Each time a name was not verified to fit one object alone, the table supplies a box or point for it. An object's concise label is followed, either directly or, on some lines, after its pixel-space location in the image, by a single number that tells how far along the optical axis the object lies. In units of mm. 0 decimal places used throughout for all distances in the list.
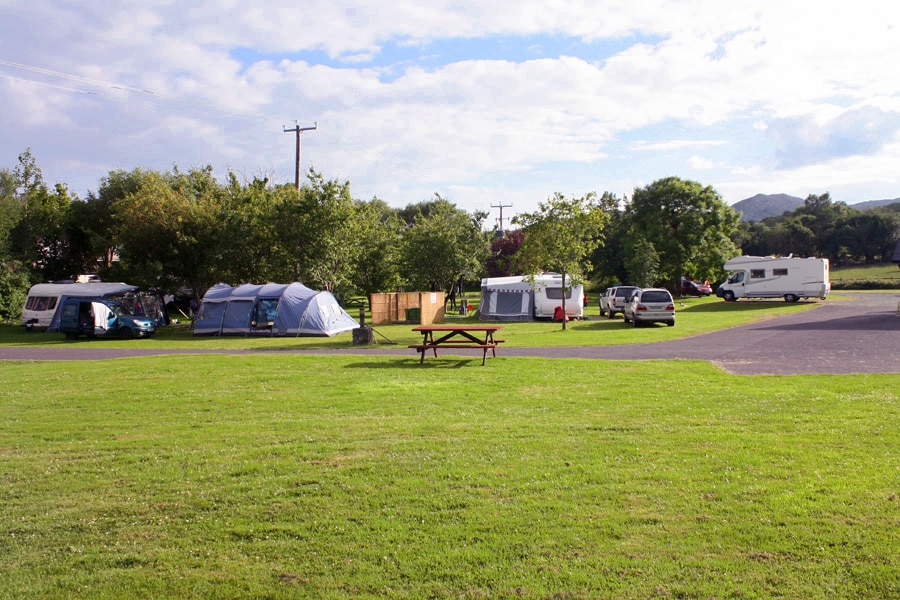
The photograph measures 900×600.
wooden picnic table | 16188
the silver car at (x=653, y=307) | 29641
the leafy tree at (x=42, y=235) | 41750
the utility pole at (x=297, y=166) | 36406
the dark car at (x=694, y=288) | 57969
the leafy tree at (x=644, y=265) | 51594
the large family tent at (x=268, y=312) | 29234
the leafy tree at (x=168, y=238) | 33281
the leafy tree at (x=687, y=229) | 55250
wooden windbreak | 36575
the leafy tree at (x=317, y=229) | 34531
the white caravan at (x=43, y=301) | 34397
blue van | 29375
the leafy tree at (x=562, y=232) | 29891
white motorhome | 42656
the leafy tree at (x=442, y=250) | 45344
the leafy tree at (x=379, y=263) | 44656
